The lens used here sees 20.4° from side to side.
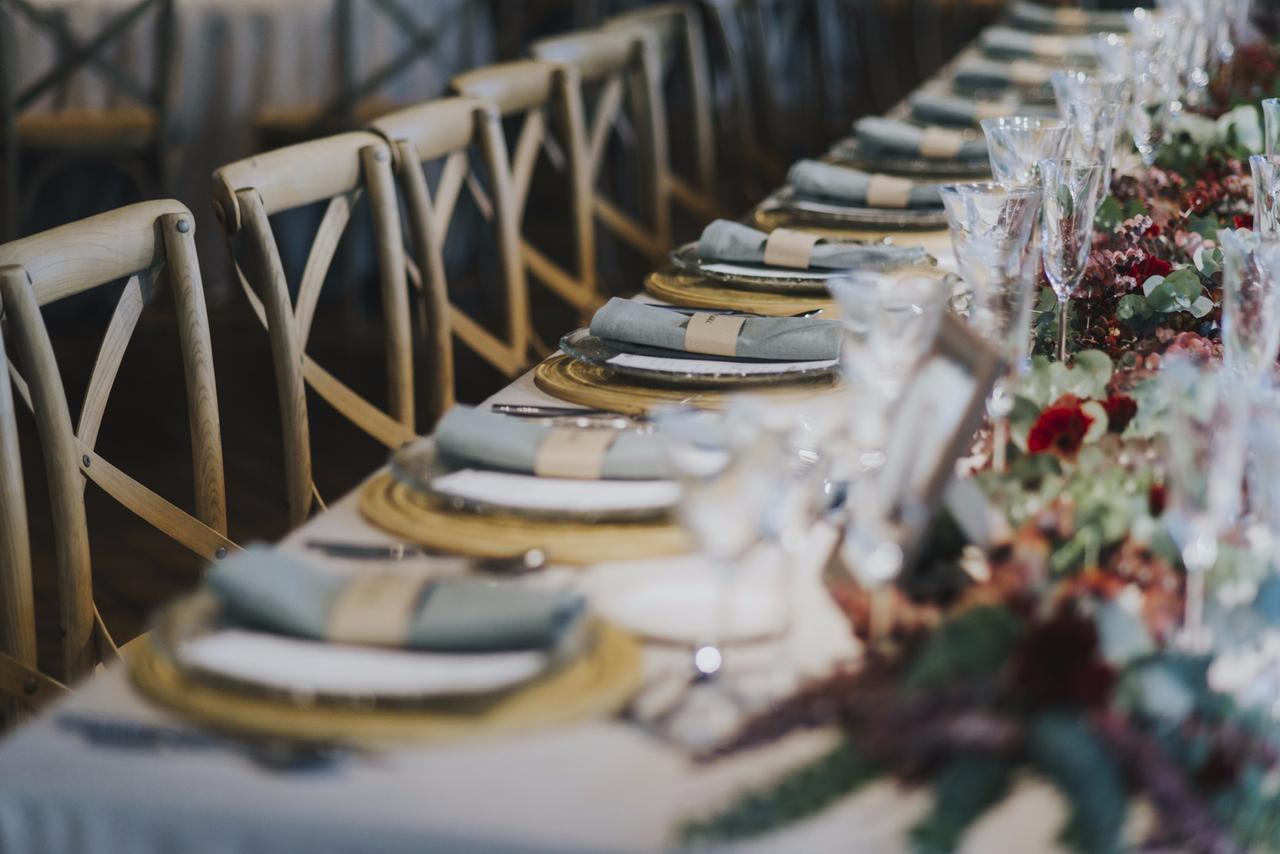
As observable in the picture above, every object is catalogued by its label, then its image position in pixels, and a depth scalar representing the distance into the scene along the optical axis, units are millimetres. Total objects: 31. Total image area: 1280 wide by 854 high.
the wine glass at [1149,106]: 4233
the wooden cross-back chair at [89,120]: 7399
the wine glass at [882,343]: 2807
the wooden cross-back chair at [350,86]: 7850
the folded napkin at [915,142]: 4485
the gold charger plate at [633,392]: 3349
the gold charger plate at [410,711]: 2673
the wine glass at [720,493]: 2671
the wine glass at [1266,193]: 3454
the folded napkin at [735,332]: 3433
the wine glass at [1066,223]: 3346
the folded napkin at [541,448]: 3063
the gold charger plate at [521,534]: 2957
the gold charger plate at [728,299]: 3715
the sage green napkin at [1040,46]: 6552
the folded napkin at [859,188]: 4160
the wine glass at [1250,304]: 2924
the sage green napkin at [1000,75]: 5844
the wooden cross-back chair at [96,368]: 3316
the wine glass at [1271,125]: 3747
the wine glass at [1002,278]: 3061
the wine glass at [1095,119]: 3774
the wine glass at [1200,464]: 2710
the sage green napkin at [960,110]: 5022
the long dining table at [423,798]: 2596
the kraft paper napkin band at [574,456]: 3069
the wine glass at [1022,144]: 3508
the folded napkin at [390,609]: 2746
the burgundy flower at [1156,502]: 2888
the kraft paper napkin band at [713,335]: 3463
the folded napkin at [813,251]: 3759
